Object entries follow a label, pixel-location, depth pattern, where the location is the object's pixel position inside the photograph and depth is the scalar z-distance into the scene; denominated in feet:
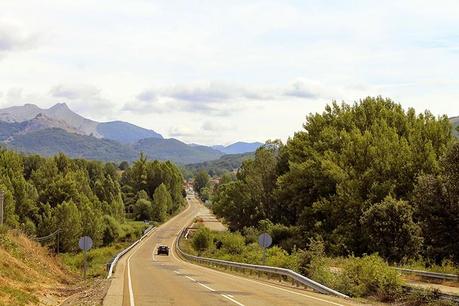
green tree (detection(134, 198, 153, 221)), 513.98
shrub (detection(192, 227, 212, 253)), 249.55
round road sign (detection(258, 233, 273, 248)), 102.22
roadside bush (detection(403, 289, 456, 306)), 57.61
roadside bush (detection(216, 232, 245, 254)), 186.39
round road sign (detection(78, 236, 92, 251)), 109.09
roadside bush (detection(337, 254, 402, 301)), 68.03
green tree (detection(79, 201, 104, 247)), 328.49
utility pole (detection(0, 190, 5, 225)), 108.78
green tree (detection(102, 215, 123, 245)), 375.45
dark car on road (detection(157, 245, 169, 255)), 236.84
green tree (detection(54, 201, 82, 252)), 303.07
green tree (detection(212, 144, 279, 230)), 258.57
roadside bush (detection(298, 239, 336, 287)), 81.76
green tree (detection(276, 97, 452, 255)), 161.38
